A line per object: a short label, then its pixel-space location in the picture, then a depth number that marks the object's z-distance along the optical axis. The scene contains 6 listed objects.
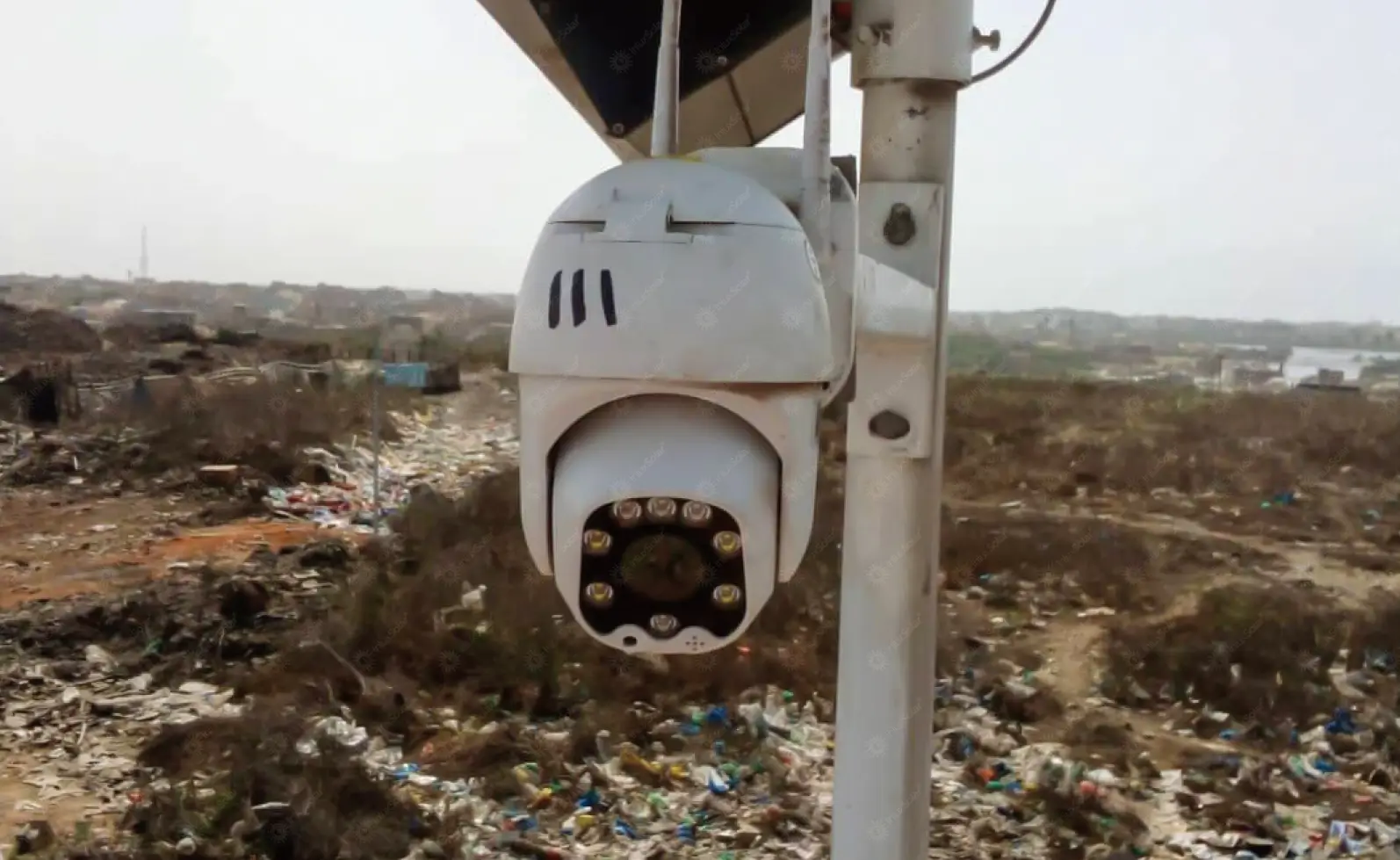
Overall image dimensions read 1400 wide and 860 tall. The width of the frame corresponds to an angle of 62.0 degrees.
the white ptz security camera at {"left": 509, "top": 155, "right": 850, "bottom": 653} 0.92
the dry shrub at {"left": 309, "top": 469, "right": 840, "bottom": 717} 5.07
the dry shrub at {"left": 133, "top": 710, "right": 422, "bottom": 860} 3.59
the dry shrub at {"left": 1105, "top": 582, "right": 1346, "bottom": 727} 5.34
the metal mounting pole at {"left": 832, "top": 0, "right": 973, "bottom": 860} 1.40
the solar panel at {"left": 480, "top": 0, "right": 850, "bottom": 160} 1.34
